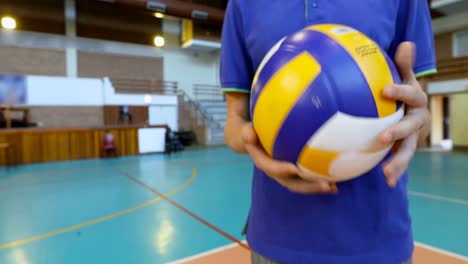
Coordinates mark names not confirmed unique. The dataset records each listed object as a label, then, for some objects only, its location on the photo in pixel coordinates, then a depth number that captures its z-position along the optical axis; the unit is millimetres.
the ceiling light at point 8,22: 8969
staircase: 12906
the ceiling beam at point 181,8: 10016
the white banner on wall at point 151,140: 9906
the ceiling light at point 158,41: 11162
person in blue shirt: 561
